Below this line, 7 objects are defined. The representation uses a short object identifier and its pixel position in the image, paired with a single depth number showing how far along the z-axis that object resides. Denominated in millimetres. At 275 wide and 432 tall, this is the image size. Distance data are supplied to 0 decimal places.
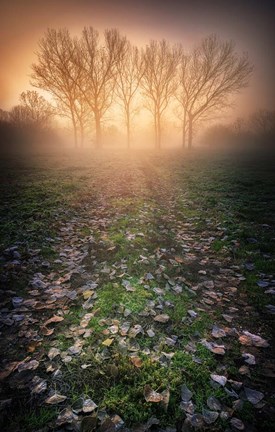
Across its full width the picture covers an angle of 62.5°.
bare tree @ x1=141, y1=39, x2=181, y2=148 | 36312
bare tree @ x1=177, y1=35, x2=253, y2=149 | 35250
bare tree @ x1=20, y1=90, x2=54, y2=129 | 53406
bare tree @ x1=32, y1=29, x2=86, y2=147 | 31750
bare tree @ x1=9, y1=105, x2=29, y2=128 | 51422
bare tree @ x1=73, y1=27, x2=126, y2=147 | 32844
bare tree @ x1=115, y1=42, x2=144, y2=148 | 36281
